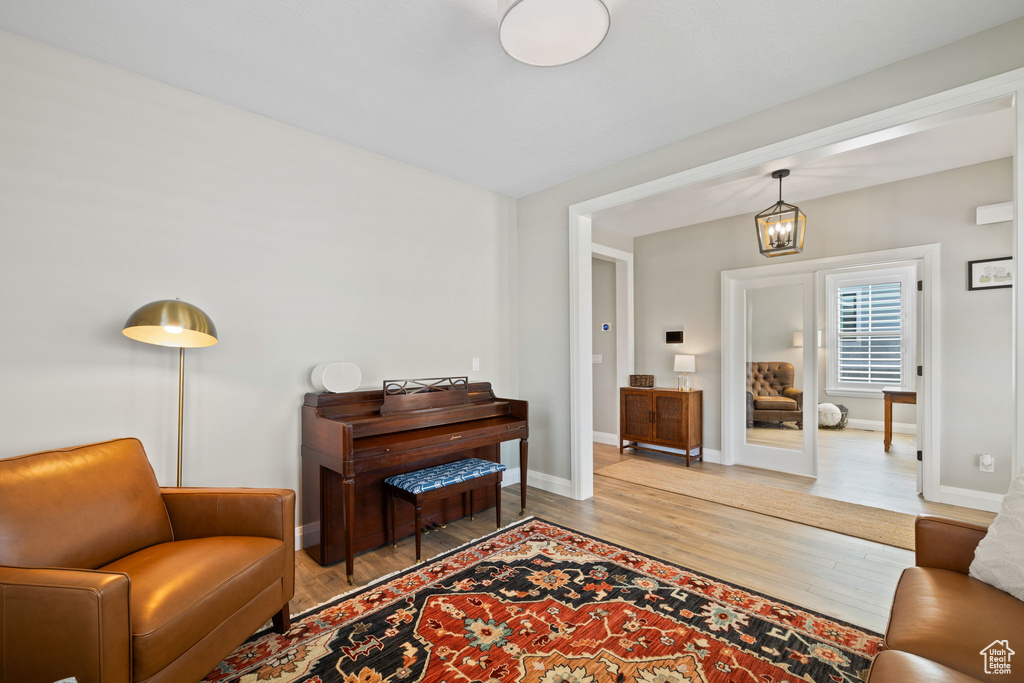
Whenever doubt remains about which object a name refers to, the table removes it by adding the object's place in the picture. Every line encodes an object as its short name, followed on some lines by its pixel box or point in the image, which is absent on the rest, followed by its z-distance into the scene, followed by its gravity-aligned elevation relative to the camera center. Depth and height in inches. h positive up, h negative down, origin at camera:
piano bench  104.3 -34.6
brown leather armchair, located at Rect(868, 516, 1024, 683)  43.2 -31.3
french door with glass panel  171.6 -14.1
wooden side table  192.5 -26.2
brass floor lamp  82.9 +2.7
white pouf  254.7 -43.7
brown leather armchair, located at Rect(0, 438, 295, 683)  48.9 -31.6
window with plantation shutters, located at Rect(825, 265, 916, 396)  235.6 +3.4
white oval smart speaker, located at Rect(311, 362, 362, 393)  113.1 -9.4
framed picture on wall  129.7 +19.0
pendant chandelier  130.9 +32.8
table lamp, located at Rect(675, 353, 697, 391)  198.5 -12.2
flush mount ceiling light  67.1 +49.1
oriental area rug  68.5 -50.9
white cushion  53.9 -26.7
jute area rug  120.6 -51.7
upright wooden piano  99.1 -24.8
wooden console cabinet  190.7 -35.4
